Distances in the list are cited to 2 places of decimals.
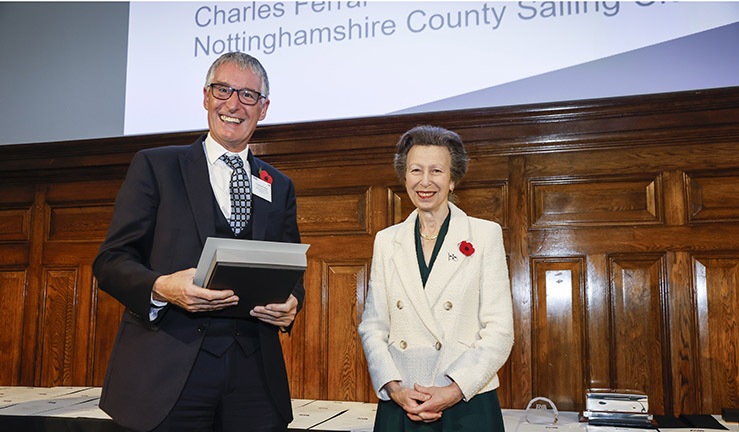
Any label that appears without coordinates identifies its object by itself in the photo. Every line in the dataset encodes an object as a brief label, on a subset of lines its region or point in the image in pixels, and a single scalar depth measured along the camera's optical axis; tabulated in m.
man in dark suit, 1.49
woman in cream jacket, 1.79
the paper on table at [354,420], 3.05
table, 3.04
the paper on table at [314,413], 3.16
